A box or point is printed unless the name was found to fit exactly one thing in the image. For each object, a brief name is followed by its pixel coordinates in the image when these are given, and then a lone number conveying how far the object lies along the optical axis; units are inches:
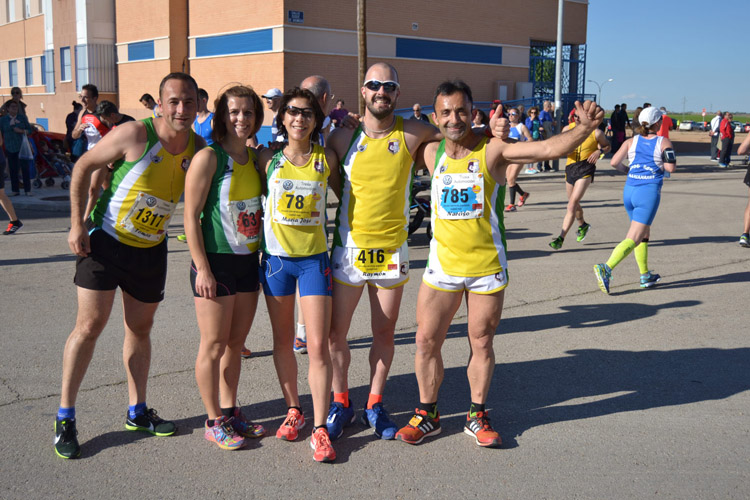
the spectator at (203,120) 299.1
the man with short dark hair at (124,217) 155.7
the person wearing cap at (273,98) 243.9
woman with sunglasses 158.4
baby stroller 671.1
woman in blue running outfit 311.7
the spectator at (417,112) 683.4
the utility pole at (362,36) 655.1
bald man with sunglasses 163.9
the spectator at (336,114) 447.9
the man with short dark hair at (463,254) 159.3
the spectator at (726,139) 947.6
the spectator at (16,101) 570.6
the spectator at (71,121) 555.2
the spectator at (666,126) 525.5
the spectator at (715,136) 1086.4
